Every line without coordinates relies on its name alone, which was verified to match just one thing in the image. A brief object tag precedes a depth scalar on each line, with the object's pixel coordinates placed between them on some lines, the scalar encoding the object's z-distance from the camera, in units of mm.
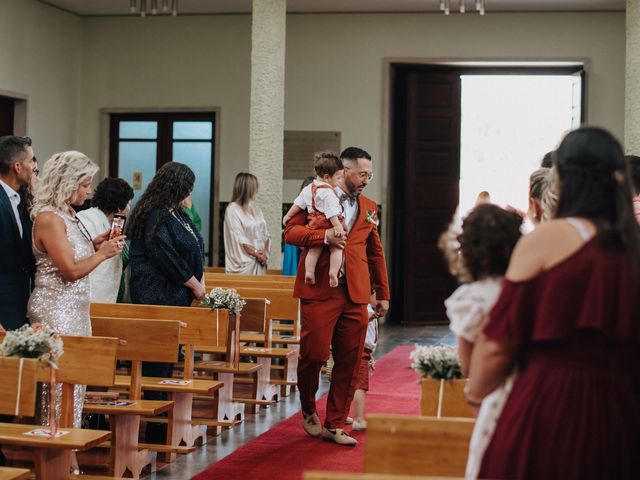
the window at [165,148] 14891
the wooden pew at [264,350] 7477
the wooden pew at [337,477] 2164
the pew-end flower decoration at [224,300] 6551
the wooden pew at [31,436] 4137
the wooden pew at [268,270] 11008
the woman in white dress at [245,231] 10086
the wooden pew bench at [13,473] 3538
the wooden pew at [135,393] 5395
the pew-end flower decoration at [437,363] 3389
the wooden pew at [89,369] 4719
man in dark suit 5105
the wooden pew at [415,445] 3129
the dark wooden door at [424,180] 14352
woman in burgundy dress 2332
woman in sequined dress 4992
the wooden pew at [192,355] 6098
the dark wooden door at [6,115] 13602
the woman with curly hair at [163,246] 6297
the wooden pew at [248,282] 8961
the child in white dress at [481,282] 2641
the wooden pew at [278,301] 8125
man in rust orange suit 6223
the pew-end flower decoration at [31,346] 4184
